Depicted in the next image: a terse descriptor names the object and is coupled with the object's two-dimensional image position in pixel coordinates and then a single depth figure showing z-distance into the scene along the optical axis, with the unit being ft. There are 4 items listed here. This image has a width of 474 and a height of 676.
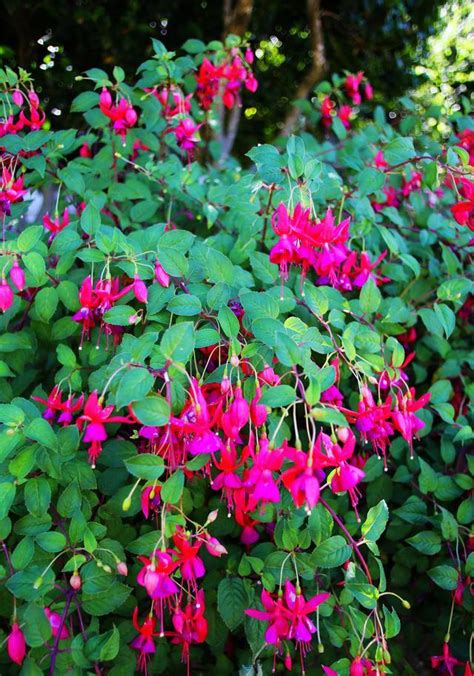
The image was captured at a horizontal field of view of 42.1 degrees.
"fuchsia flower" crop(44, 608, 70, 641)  2.55
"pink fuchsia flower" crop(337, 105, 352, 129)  5.32
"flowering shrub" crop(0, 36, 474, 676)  2.33
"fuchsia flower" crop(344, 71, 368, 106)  5.32
